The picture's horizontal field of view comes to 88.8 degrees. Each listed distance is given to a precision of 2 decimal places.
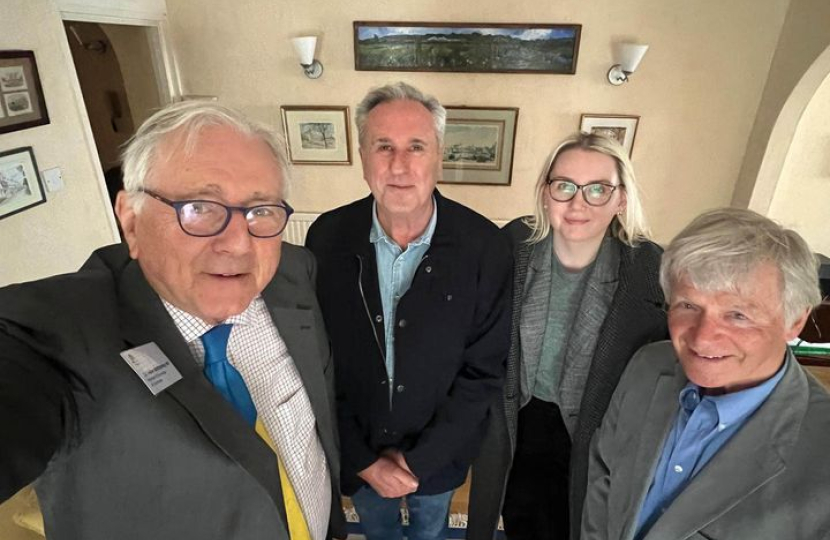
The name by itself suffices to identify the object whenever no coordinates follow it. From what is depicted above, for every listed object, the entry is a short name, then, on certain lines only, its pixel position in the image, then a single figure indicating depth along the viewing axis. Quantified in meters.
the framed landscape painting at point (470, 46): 3.14
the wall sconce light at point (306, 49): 3.12
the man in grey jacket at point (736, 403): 0.84
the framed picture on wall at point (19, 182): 2.05
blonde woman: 1.27
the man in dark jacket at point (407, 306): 1.26
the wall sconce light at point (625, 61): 2.97
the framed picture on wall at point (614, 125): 3.30
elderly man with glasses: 0.63
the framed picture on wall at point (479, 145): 3.37
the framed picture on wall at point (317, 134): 3.47
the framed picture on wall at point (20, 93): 2.04
